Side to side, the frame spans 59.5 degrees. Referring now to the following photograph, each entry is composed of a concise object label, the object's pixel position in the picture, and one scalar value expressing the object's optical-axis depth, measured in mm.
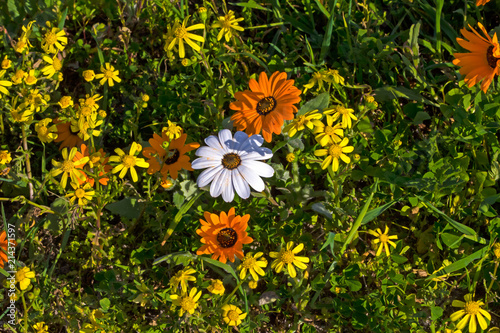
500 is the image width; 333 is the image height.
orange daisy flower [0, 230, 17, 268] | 2295
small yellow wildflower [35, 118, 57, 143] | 2420
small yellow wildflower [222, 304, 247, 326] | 2088
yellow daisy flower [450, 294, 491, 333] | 2088
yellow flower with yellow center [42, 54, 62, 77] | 2604
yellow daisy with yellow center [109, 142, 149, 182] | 2211
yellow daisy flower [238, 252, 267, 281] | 2141
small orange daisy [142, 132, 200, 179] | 2195
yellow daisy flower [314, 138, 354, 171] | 2145
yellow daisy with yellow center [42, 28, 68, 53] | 2625
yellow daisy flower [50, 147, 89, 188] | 2158
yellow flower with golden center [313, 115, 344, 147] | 2162
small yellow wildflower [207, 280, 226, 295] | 2111
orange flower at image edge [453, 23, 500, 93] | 2041
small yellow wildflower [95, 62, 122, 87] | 2615
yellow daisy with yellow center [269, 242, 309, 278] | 2133
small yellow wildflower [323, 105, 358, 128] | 2215
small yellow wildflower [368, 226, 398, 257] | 2250
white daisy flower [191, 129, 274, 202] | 2100
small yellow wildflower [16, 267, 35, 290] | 2207
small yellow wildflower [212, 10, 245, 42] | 2551
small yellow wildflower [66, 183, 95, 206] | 2254
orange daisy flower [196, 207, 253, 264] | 2117
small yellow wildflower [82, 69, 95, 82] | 2461
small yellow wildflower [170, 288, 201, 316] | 2078
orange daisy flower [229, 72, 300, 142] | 2105
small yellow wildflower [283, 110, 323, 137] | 2119
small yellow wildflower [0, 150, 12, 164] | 2330
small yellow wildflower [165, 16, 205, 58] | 2397
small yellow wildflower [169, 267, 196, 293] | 2112
